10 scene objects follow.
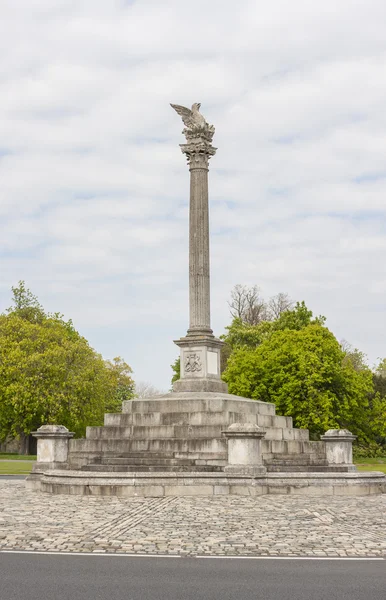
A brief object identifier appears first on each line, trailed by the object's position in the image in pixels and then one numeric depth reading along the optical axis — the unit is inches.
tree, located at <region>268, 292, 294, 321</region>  3159.5
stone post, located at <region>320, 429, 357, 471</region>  1027.9
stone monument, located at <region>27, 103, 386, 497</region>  839.7
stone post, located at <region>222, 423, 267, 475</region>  856.9
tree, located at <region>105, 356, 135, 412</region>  3470.2
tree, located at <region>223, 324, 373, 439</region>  2141.2
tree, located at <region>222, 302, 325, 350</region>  2682.1
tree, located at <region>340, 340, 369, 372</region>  3211.1
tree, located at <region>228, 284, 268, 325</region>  3198.8
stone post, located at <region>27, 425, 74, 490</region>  1017.5
